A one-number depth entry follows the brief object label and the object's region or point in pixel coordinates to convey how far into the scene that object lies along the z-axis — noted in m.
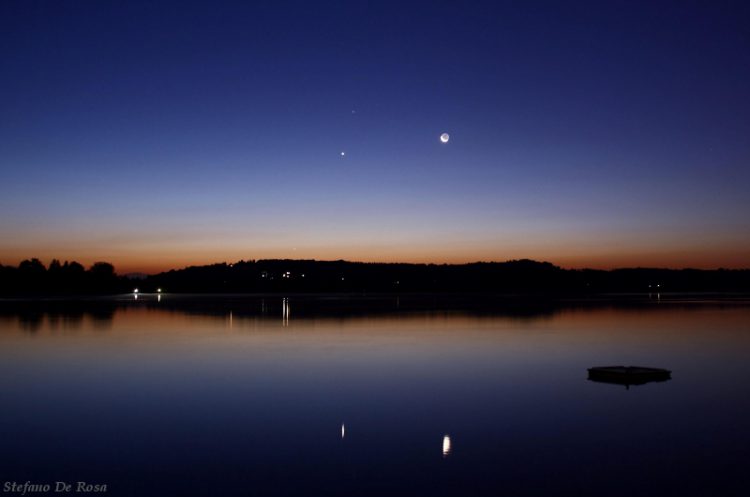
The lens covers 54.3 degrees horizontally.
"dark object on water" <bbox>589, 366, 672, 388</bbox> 24.36
